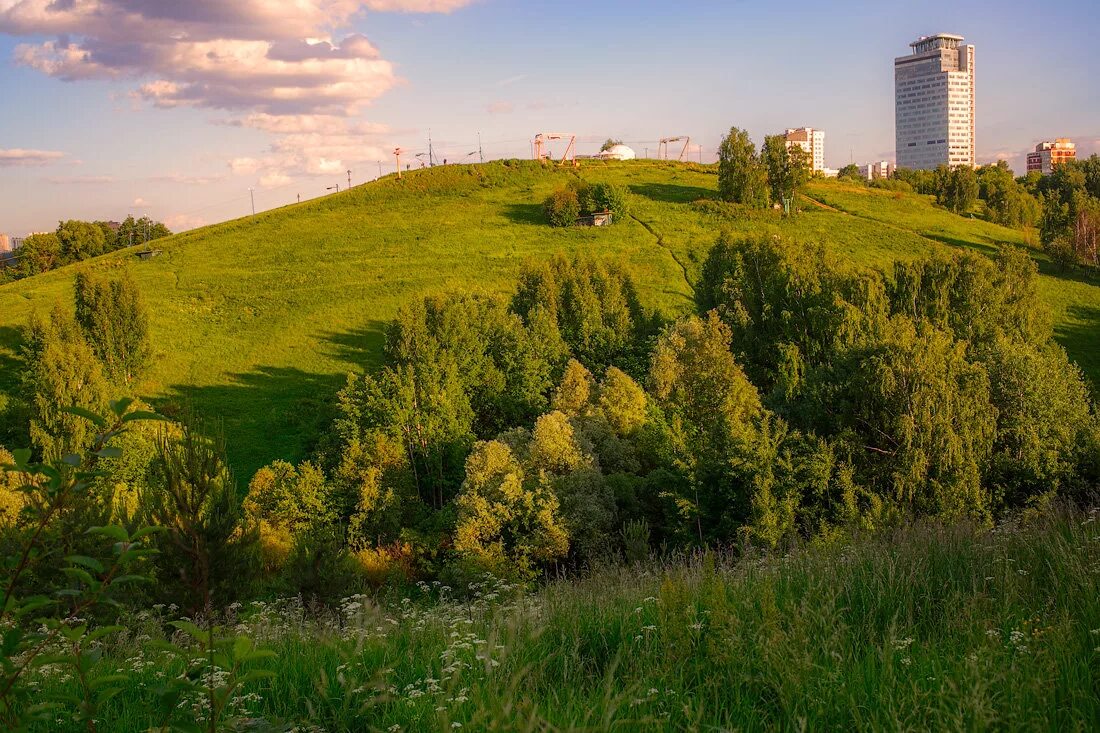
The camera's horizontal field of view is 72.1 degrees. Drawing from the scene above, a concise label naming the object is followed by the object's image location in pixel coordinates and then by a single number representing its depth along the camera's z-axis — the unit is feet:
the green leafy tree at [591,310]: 163.32
